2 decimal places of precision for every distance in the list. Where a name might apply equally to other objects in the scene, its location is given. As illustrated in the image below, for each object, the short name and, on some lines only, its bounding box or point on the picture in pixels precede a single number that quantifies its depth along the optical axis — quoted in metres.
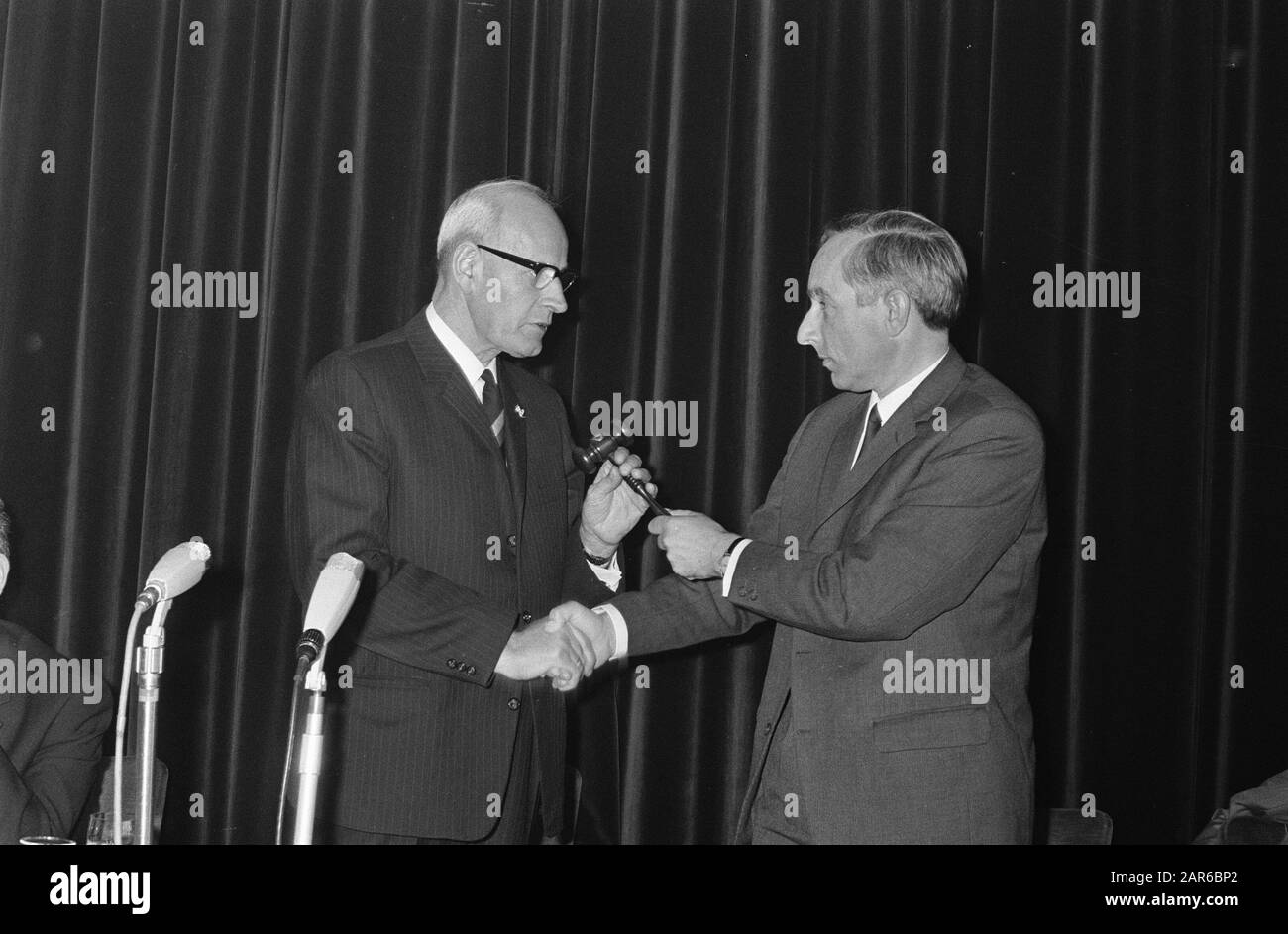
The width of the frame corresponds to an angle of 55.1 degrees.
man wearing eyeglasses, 2.40
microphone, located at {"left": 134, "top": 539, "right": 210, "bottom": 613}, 1.54
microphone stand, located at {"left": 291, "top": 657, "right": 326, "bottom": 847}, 1.45
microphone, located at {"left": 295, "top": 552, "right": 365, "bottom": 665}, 1.48
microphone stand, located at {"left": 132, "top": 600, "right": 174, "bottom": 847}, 1.48
